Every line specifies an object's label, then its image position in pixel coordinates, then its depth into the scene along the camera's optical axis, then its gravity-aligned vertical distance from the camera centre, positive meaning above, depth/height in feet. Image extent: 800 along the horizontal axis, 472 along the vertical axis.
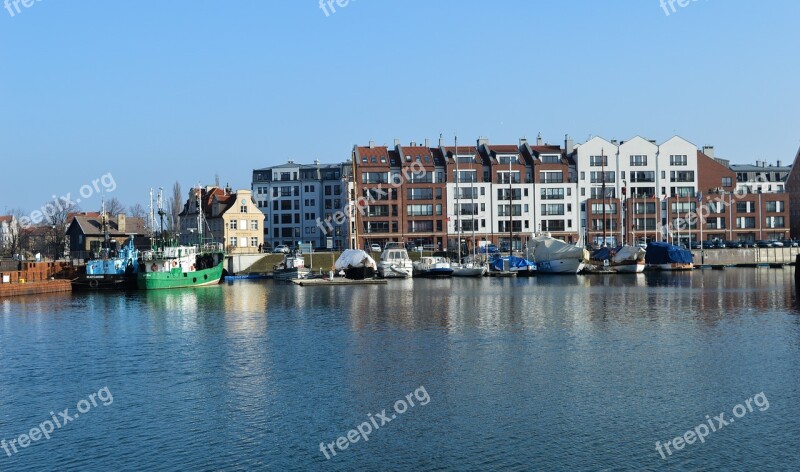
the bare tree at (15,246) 473.79 +5.22
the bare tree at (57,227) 487.20 +16.11
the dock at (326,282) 327.88 -12.87
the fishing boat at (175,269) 309.83 -6.43
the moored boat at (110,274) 318.24 -7.94
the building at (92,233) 453.17 +11.49
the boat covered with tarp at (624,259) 382.83 -6.55
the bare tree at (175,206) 569.64 +32.31
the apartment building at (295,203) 549.13 +31.24
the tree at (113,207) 563.65 +31.24
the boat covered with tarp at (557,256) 380.58 -4.60
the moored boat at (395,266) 360.89 -7.51
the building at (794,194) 538.88 +31.59
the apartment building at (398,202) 474.08 +26.61
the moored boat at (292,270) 354.54 -8.50
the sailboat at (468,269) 366.22 -9.45
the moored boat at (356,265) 347.56 -6.61
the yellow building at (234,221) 472.44 +17.15
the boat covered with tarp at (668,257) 397.19 -6.01
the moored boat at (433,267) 364.99 -8.44
